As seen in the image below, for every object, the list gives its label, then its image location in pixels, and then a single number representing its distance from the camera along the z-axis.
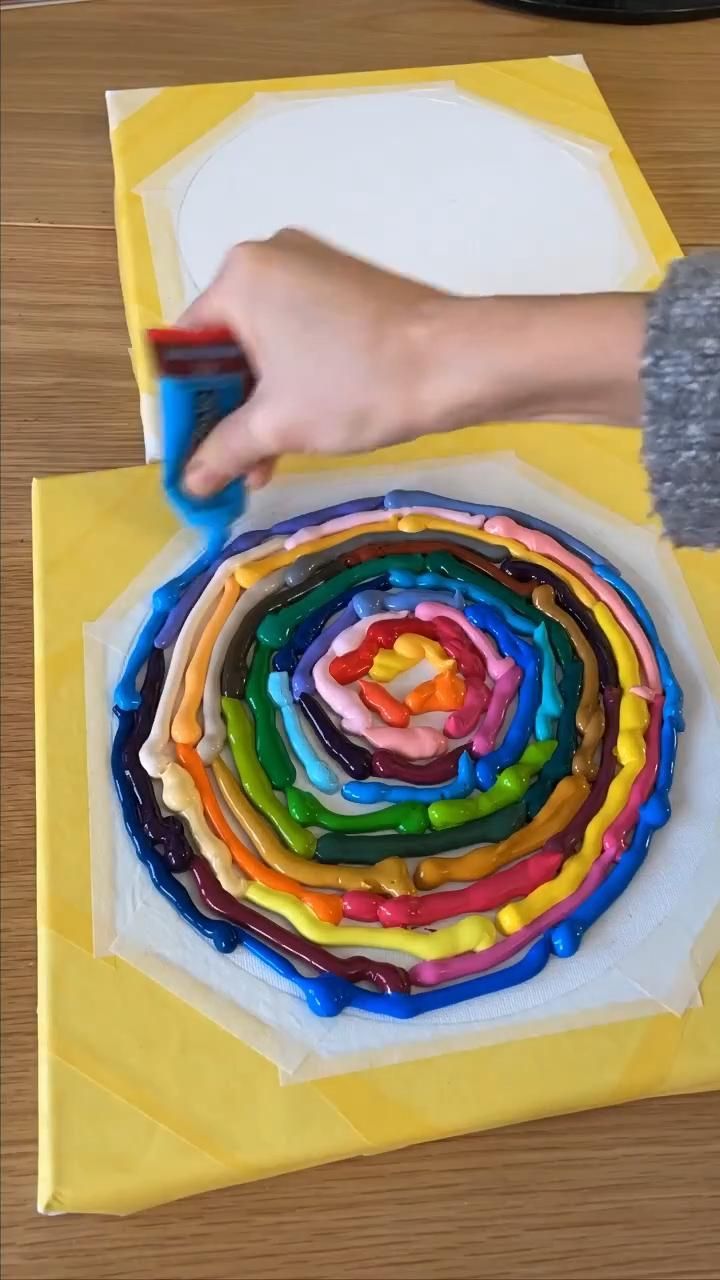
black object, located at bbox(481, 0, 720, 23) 0.74
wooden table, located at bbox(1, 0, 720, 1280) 0.37
